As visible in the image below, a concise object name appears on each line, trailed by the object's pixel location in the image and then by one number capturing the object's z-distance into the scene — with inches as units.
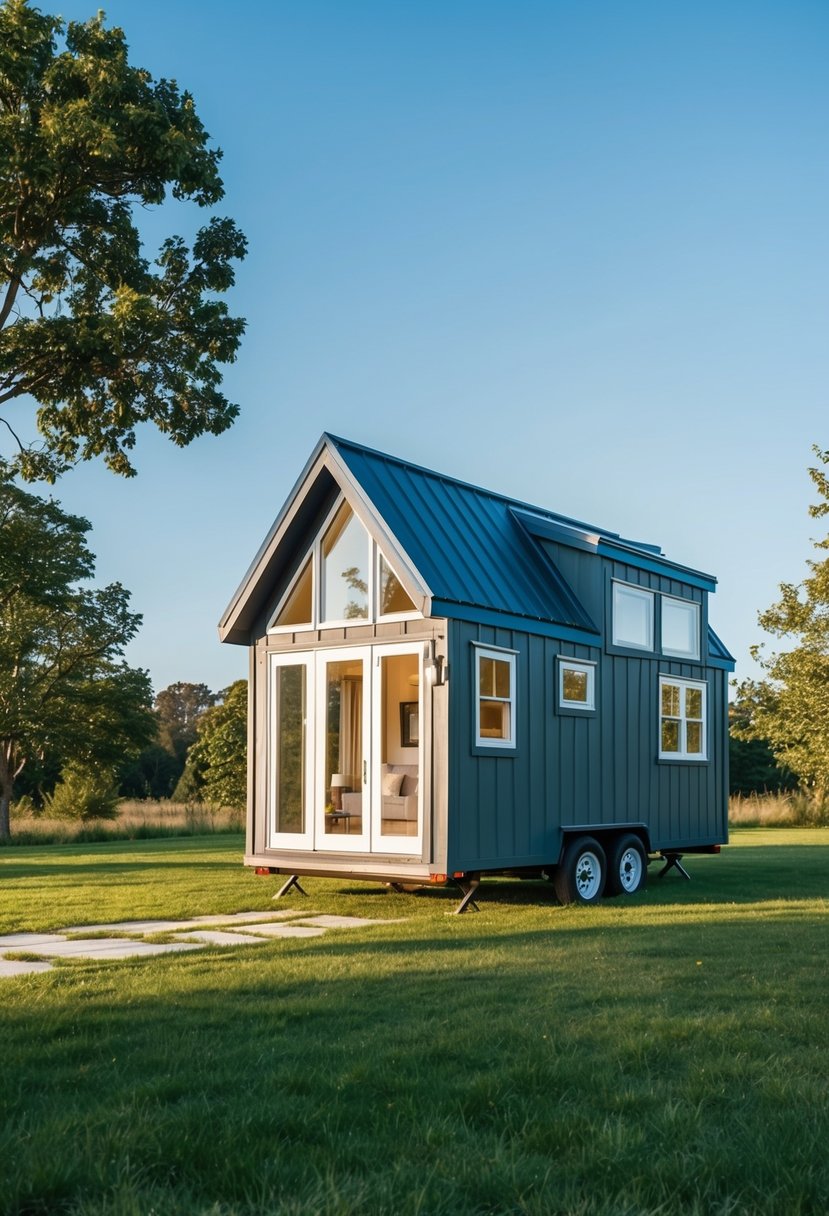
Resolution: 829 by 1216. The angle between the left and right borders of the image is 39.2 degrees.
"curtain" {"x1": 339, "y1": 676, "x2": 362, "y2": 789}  507.8
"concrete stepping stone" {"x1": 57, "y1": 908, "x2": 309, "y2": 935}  409.4
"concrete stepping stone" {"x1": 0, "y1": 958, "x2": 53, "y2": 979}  310.4
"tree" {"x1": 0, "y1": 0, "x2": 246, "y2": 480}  513.0
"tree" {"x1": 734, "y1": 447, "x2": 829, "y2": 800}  1205.7
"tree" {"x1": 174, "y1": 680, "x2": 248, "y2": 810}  1931.6
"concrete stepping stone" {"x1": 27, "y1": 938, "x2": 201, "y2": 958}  345.4
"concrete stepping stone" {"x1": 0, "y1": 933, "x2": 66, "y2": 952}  369.4
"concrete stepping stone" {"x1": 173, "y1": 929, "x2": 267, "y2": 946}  366.0
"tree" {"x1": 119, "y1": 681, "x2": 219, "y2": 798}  2491.4
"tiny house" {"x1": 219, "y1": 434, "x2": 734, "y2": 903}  469.4
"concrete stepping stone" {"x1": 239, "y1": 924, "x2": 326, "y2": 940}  394.0
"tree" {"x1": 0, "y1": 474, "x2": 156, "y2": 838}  1393.9
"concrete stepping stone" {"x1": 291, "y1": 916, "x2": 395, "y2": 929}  421.4
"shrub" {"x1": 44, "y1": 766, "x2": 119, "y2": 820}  1418.6
